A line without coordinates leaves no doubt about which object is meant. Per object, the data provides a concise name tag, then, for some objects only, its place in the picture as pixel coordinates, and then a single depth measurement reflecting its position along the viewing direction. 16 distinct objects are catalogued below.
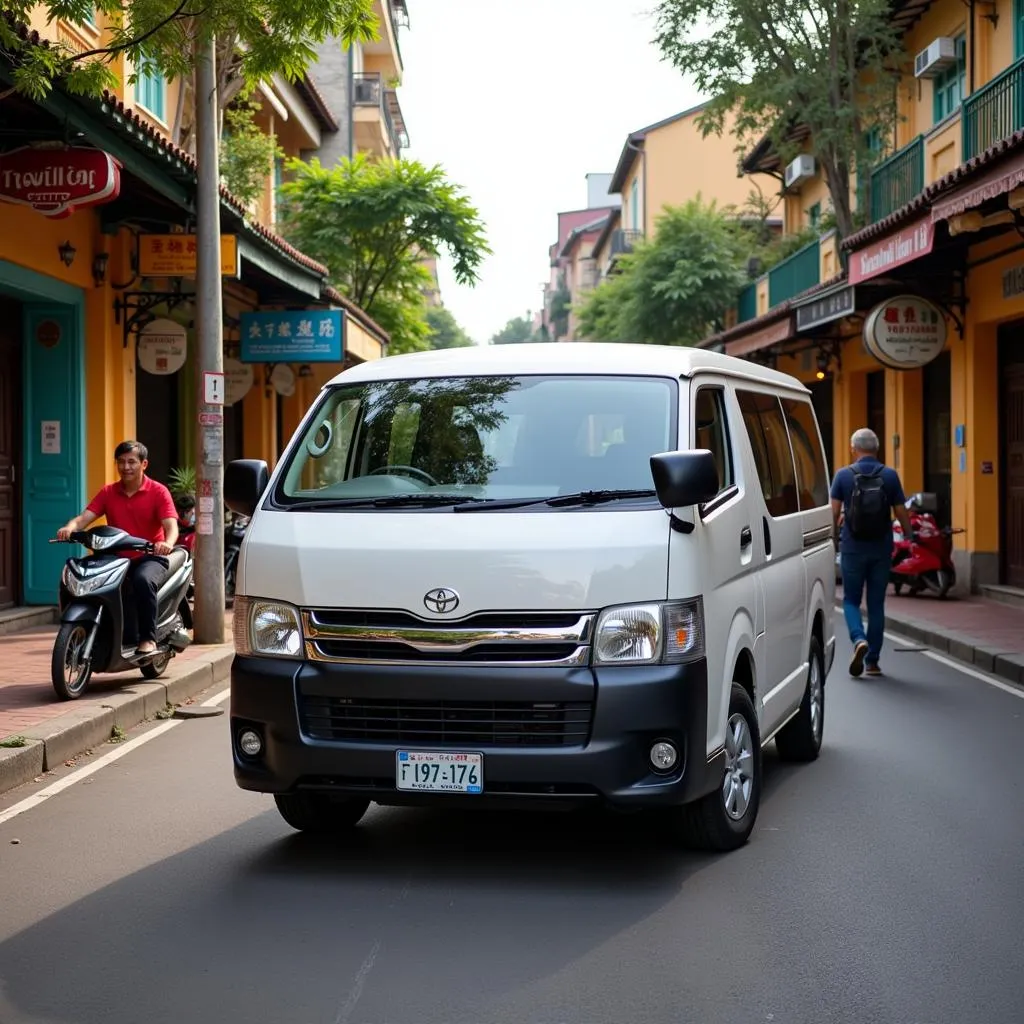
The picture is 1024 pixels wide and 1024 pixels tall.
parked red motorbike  18.45
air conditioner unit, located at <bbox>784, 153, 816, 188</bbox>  31.45
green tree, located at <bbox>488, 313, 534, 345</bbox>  150.07
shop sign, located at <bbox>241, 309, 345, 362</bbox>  20.92
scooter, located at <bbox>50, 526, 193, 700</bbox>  9.54
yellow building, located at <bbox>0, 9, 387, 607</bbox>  13.23
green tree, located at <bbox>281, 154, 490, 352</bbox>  32.56
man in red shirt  10.19
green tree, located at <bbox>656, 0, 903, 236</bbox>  24.17
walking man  11.54
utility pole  12.95
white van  5.35
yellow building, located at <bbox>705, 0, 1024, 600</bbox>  16.62
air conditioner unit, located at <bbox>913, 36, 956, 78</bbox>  22.67
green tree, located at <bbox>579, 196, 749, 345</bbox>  39.09
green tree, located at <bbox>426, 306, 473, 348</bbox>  109.00
